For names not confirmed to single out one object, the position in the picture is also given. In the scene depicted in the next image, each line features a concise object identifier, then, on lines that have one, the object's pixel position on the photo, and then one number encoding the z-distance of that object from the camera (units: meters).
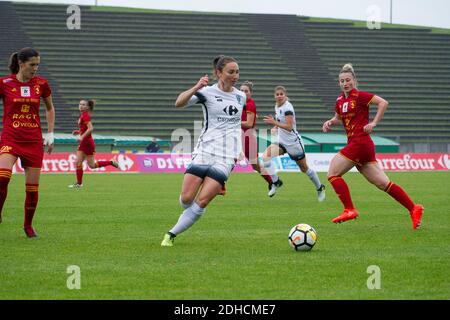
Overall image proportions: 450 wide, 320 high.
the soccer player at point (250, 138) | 16.89
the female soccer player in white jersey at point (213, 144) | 9.85
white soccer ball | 9.41
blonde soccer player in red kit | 12.27
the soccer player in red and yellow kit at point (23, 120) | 10.55
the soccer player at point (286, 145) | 17.94
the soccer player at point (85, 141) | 22.69
